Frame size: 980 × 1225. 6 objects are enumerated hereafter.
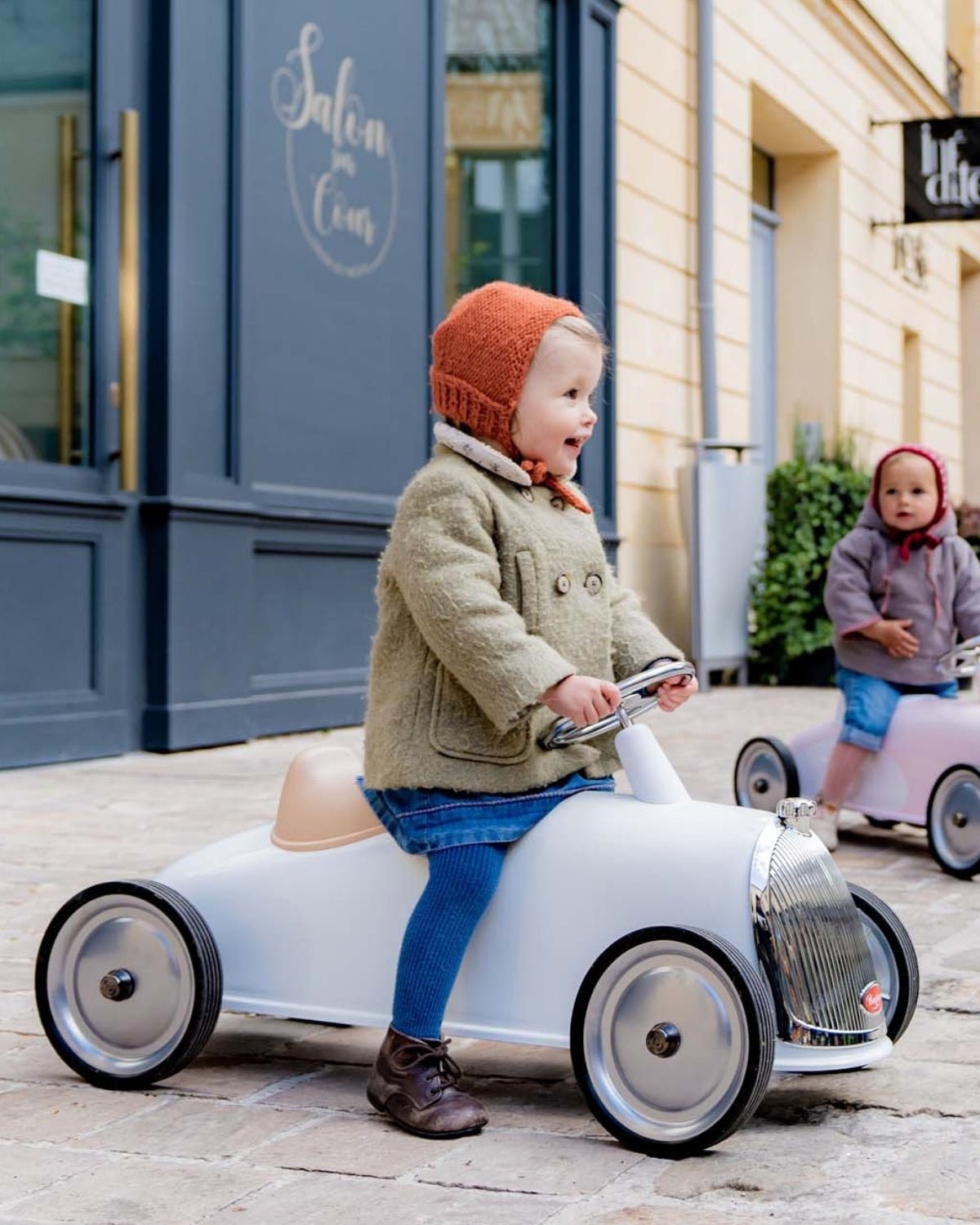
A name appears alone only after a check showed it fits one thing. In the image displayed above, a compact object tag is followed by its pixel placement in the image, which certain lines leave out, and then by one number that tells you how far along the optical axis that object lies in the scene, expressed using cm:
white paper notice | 666
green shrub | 1129
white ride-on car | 240
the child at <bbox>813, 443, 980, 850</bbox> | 498
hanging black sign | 1493
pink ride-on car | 479
